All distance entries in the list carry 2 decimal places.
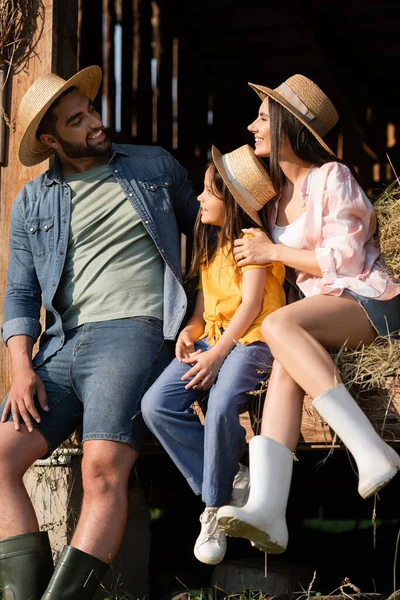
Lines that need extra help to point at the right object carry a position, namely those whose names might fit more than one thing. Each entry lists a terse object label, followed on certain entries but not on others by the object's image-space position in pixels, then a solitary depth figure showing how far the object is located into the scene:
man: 3.77
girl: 3.62
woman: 3.41
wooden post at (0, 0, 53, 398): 4.75
